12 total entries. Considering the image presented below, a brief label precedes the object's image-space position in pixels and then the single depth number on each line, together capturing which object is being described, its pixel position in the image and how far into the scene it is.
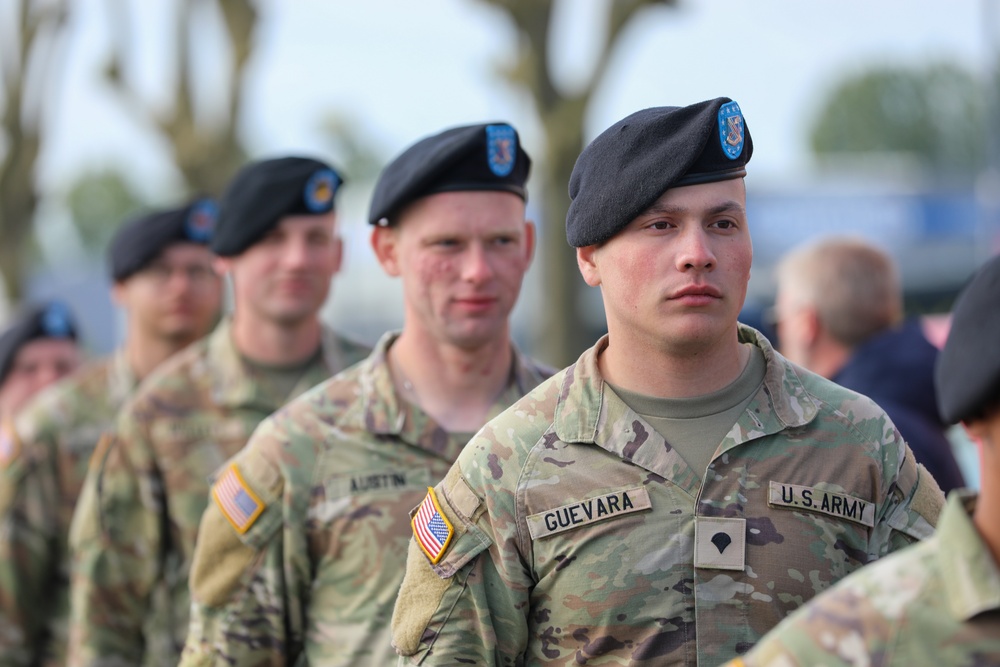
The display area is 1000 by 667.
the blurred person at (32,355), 14.41
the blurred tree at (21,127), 35.66
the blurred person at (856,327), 9.86
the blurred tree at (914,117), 140.12
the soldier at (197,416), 9.71
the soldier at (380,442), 7.52
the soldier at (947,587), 3.99
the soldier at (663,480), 5.43
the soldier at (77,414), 11.33
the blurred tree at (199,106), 29.27
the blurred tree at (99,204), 159.75
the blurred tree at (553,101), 21.44
